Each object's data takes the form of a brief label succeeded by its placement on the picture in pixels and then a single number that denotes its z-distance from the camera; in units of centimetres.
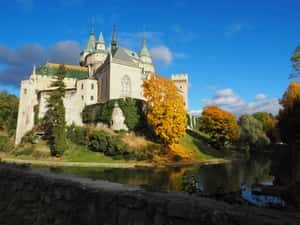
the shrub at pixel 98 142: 3025
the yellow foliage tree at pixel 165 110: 3009
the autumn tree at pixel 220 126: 4003
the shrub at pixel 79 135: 3322
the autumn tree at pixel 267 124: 6398
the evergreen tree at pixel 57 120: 3128
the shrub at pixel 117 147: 2897
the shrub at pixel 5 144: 3898
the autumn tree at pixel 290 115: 2738
